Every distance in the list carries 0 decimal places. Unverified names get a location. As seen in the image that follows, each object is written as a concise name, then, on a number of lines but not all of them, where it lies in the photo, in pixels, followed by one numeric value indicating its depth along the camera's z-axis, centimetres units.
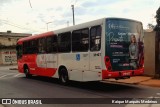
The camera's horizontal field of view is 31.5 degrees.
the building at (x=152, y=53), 1597
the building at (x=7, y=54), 6044
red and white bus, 1187
